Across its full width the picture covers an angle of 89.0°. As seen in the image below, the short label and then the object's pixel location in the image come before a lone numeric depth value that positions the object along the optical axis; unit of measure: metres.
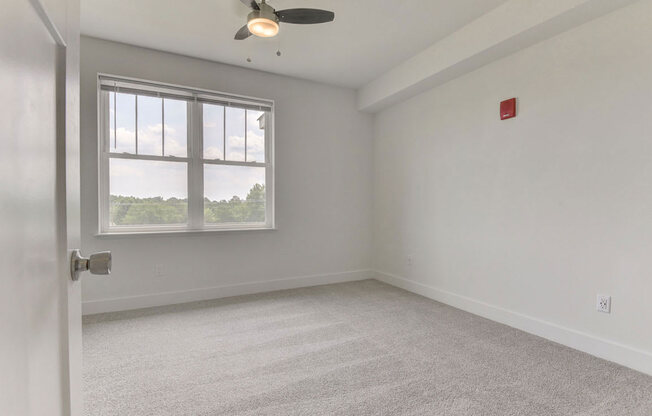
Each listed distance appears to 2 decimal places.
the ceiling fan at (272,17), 2.26
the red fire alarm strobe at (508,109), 2.87
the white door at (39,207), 0.42
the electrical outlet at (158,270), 3.45
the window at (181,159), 3.32
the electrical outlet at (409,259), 4.02
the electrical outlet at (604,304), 2.31
